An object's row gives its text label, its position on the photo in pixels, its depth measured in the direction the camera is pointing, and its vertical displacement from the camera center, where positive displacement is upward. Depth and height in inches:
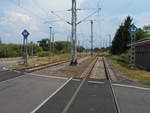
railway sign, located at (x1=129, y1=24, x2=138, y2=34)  522.3 +93.6
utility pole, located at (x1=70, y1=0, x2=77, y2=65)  600.0 +66.1
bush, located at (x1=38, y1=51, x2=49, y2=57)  1880.3 -26.2
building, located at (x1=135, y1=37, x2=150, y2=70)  603.4 -14.8
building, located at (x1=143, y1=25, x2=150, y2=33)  1789.1 +344.4
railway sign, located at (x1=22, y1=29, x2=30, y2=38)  556.1 +83.7
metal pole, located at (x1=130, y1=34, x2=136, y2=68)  545.8 -10.6
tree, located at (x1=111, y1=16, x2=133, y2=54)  1358.2 +164.6
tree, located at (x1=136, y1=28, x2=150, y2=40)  1542.9 +224.9
